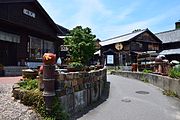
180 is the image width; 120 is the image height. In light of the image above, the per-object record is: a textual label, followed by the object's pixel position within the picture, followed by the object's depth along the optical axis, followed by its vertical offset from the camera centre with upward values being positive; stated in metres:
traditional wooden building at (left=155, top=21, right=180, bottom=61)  20.44 +2.95
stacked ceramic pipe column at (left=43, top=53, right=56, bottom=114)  3.36 -0.50
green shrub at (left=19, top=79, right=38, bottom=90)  3.70 -0.70
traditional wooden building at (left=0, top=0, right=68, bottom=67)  8.44 +2.30
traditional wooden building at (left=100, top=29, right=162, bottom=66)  19.89 +2.66
